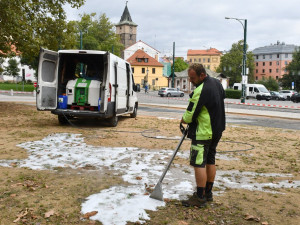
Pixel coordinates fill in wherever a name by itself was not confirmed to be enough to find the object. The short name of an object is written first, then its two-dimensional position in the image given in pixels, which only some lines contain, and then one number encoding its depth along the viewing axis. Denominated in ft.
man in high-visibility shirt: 13.03
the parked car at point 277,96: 164.68
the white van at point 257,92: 147.38
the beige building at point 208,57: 491.31
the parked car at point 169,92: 155.94
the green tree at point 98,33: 223.10
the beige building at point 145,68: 278.26
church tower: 393.70
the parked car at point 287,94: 164.14
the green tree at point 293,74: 233.74
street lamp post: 96.12
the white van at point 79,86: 33.68
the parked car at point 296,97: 133.28
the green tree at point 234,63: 328.70
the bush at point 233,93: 156.69
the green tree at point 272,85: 264.11
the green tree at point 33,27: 47.31
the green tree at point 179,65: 377.30
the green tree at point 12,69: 265.83
